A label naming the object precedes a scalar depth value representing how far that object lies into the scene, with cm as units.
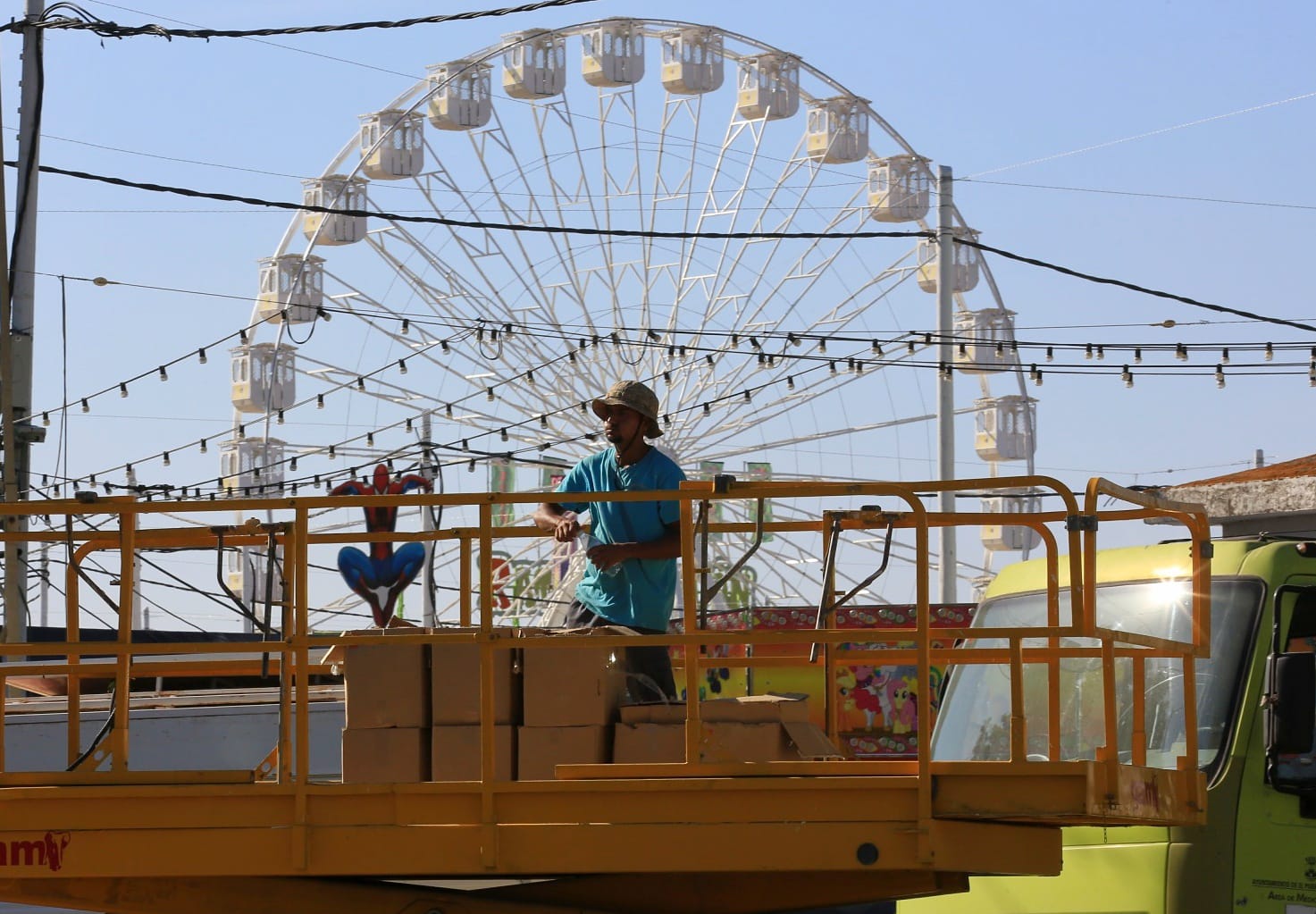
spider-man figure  5987
